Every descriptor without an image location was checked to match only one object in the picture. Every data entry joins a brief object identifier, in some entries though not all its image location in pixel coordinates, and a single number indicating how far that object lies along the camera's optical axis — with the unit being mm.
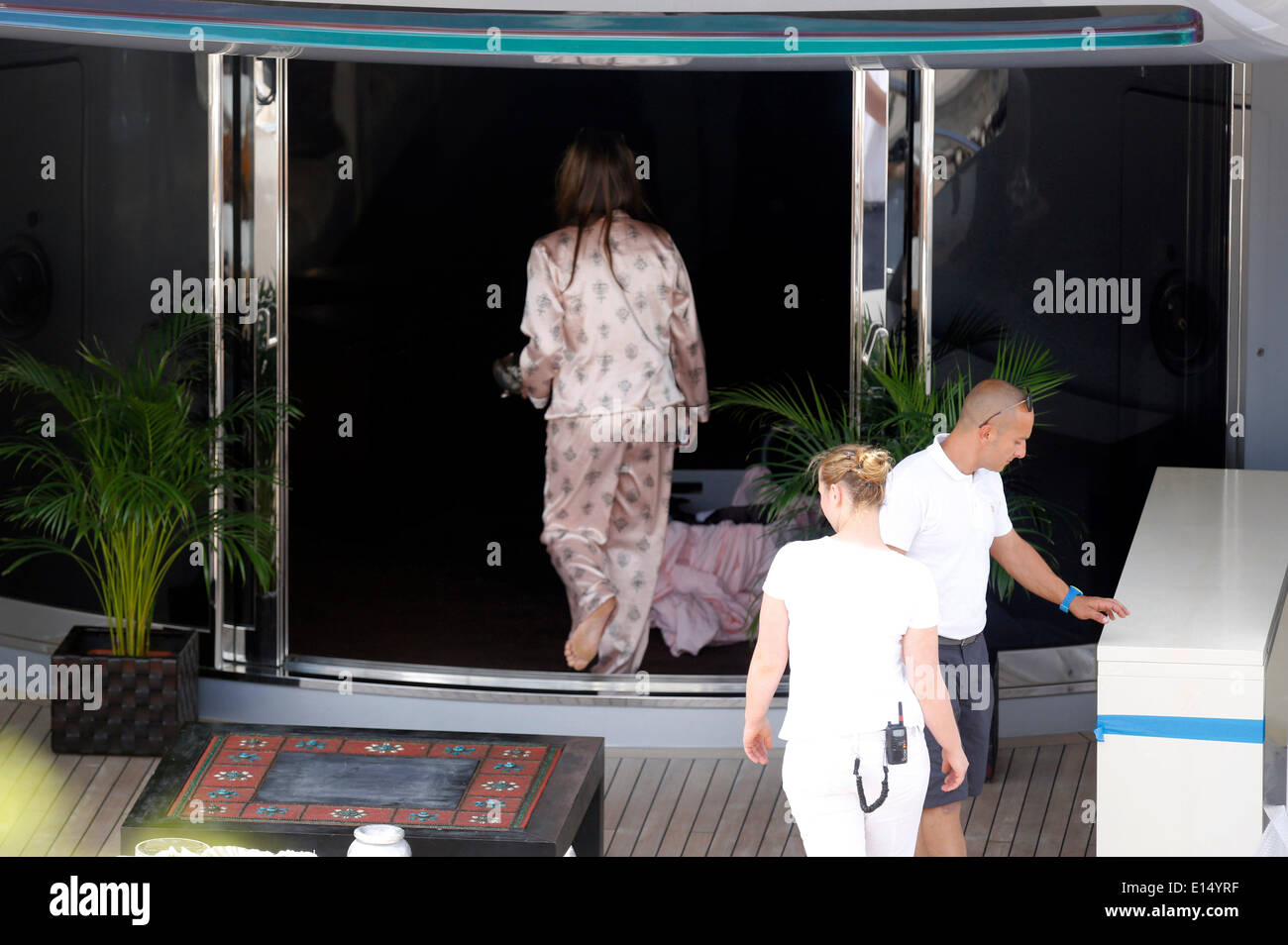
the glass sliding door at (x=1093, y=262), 12508
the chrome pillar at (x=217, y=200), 12836
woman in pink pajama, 12664
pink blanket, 12906
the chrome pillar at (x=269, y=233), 12773
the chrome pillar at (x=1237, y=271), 12606
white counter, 7348
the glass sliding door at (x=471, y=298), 12562
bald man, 8445
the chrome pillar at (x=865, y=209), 12359
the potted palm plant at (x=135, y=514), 12078
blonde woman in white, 7102
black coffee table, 7145
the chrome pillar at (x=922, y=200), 12391
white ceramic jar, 6480
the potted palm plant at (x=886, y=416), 11555
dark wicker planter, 12219
